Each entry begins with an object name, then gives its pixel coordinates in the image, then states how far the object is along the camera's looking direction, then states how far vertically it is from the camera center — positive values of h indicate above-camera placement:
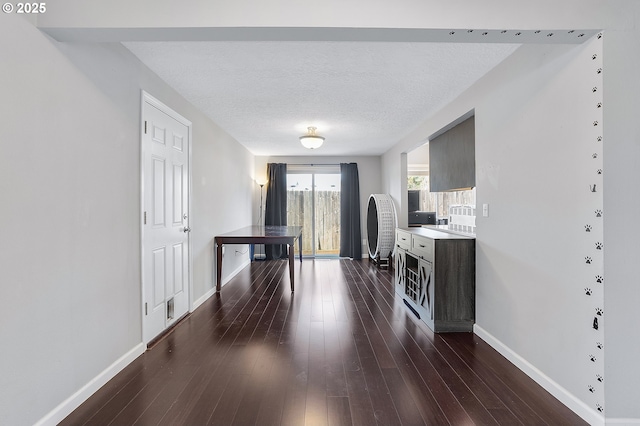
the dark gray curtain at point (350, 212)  6.61 +0.01
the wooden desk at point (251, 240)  3.97 -0.38
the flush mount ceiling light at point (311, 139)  4.28 +1.07
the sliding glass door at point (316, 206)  6.79 +0.15
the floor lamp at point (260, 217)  6.61 -0.11
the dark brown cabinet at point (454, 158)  3.06 +0.64
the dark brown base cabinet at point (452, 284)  2.76 -0.67
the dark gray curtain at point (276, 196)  6.56 +0.37
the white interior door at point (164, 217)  2.50 -0.05
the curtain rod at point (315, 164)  6.65 +1.10
